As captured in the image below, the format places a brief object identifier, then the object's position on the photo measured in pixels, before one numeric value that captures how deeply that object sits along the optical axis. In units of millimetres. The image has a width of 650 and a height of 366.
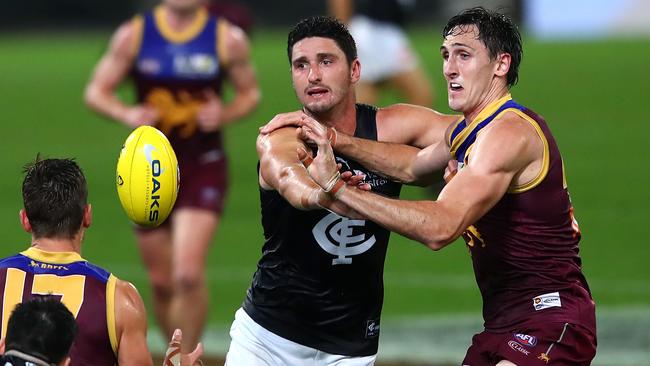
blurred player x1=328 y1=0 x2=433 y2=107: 32781
